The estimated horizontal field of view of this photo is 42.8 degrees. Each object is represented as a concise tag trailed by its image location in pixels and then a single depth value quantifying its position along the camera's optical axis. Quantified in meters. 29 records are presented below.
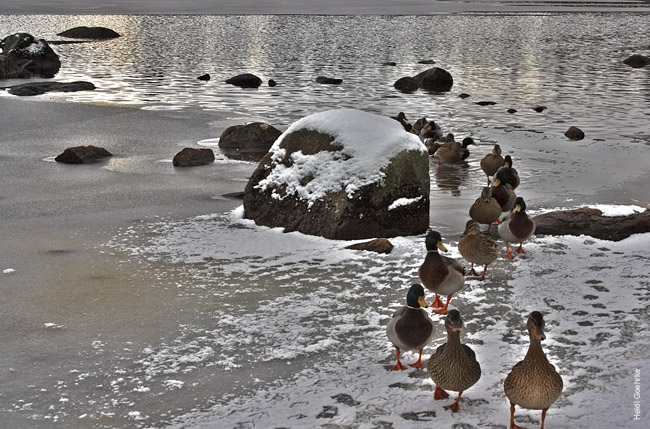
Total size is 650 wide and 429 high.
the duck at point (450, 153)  13.61
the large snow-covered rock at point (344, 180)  8.95
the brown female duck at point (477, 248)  7.57
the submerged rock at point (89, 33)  45.31
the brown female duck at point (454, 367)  5.16
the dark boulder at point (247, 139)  14.41
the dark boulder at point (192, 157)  12.92
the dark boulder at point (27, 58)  27.30
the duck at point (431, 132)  15.09
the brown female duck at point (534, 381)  4.85
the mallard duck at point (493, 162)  12.09
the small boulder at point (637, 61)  31.48
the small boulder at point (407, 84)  24.67
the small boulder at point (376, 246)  8.44
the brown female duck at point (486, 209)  9.11
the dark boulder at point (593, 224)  8.82
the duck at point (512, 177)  10.81
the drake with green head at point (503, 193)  9.70
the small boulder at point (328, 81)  25.86
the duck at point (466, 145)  13.86
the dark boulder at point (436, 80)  24.94
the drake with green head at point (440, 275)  6.94
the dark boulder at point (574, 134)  15.94
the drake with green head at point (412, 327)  5.79
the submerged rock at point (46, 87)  22.22
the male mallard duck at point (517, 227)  8.28
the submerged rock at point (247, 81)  24.86
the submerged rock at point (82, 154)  12.95
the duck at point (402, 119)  15.48
